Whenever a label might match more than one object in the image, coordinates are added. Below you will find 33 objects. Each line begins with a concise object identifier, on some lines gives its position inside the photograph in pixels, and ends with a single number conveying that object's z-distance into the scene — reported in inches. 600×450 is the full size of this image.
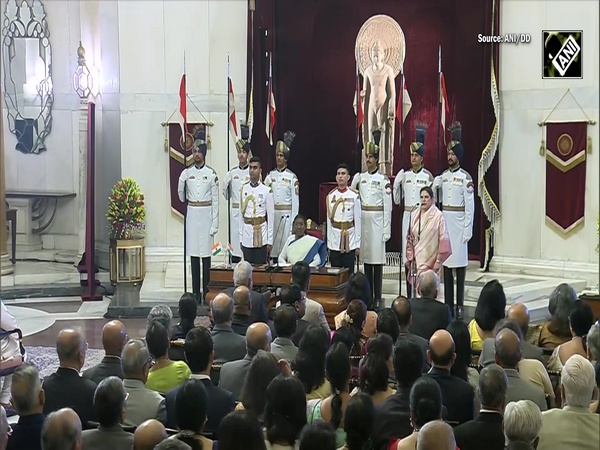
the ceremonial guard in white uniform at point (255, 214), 388.8
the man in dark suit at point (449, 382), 174.4
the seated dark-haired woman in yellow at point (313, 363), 178.1
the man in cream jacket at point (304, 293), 256.4
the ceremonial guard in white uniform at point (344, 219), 377.1
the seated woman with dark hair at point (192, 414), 146.0
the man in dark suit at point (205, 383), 167.3
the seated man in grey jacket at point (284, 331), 203.3
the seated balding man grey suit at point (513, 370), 176.6
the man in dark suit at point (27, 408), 156.3
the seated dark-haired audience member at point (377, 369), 170.6
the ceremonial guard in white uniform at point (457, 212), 368.8
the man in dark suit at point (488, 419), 152.6
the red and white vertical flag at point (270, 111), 447.2
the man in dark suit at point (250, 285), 254.3
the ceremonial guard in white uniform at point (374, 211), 382.0
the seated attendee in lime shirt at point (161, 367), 196.2
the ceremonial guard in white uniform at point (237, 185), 402.9
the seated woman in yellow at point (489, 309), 219.5
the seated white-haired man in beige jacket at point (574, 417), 157.8
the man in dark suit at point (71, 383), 180.2
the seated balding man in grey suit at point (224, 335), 212.7
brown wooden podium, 341.1
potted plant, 426.0
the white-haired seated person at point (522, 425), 143.9
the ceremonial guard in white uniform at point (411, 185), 376.2
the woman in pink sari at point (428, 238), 354.9
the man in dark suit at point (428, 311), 247.0
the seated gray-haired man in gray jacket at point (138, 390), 177.6
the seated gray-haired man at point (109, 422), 151.9
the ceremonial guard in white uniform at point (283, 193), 402.6
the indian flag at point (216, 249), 383.9
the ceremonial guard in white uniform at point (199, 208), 397.4
